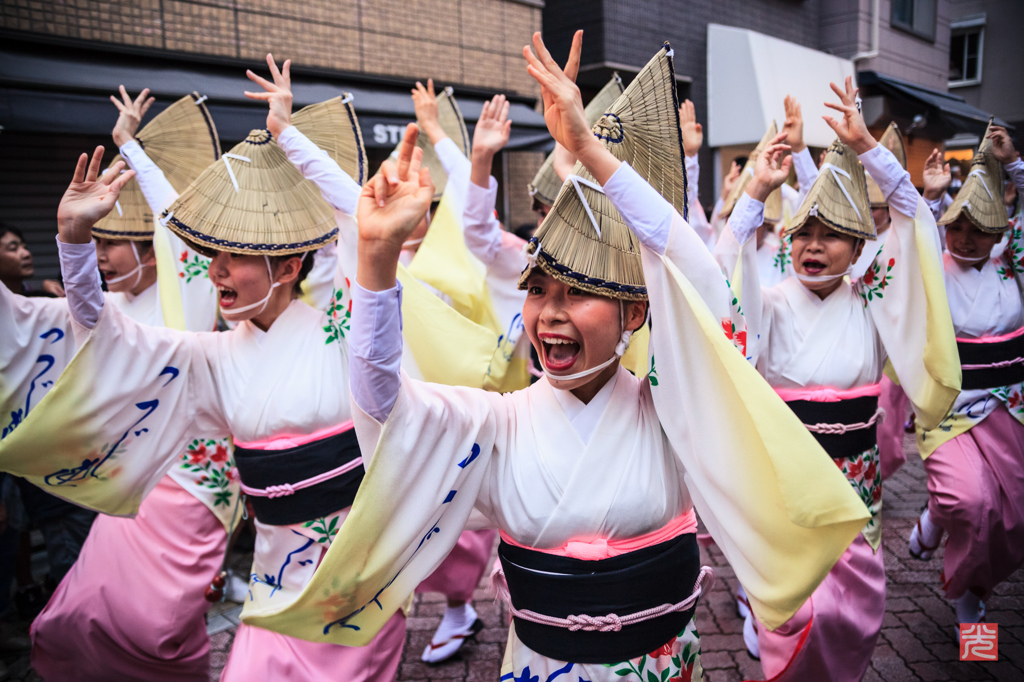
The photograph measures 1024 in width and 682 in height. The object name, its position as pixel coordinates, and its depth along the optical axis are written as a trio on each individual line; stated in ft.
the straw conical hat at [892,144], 14.93
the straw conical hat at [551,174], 11.87
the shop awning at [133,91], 16.97
